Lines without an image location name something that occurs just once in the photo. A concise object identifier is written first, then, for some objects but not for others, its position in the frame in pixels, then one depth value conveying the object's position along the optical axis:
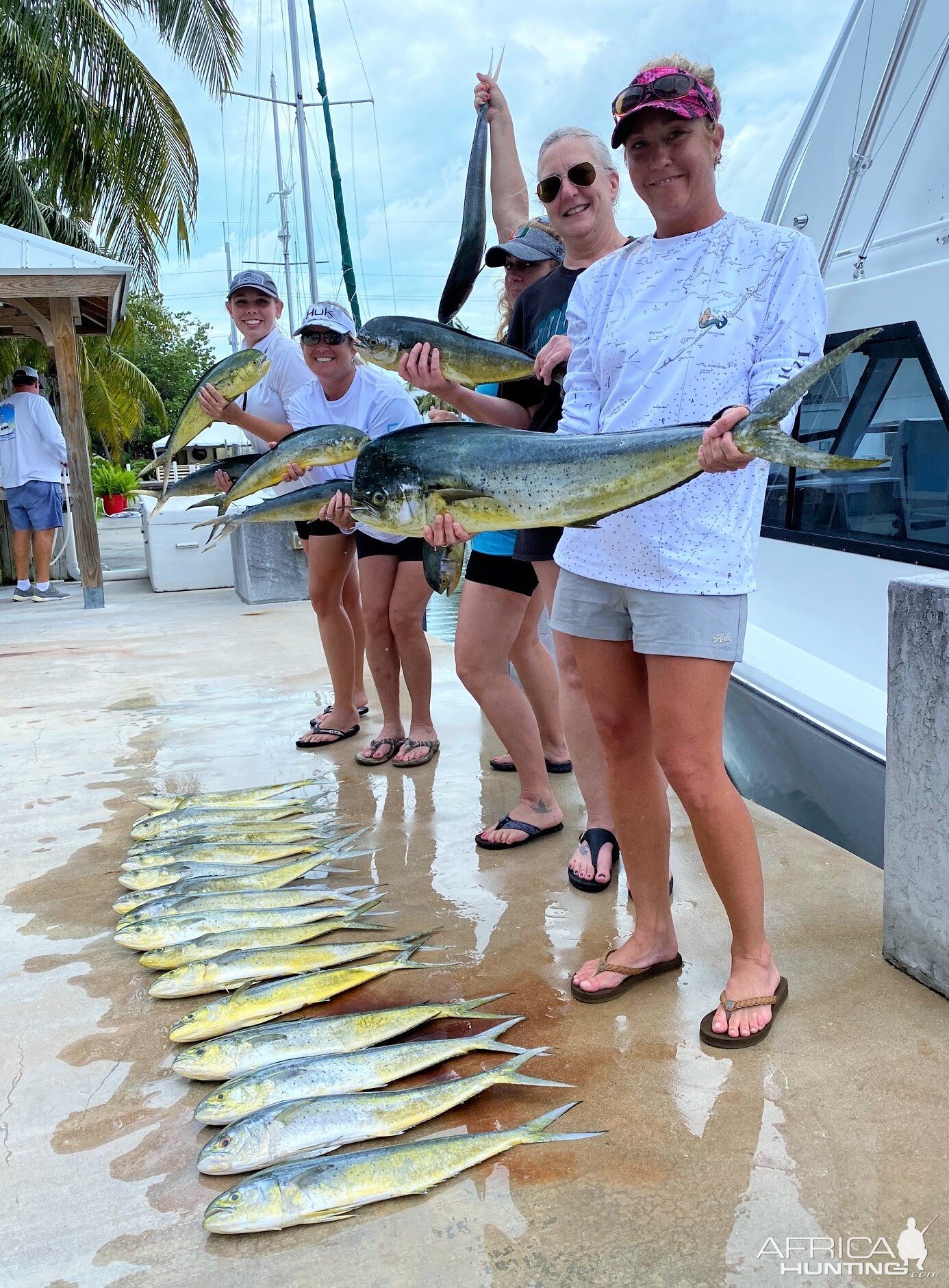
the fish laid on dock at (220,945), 2.91
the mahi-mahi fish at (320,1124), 2.05
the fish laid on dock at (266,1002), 2.55
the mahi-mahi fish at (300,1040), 2.37
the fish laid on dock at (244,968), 2.76
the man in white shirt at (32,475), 10.80
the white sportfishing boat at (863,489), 4.00
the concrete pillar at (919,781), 2.54
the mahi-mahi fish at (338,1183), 1.91
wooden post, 10.24
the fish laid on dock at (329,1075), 2.21
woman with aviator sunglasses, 3.15
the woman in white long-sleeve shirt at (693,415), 2.34
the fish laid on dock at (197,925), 3.02
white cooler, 11.82
